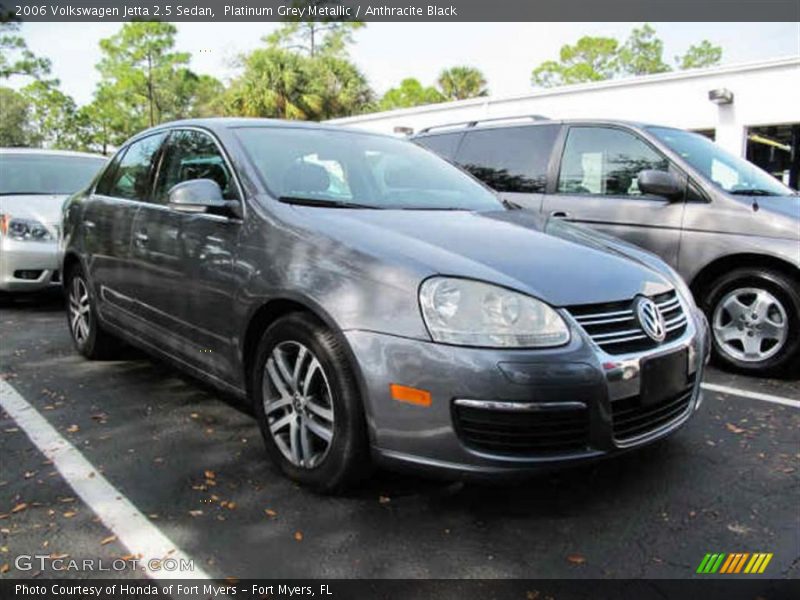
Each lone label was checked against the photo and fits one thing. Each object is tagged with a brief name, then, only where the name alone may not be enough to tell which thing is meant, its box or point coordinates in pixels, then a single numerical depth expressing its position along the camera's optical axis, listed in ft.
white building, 40.63
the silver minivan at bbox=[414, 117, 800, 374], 15.28
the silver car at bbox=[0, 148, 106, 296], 21.34
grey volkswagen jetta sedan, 7.97
